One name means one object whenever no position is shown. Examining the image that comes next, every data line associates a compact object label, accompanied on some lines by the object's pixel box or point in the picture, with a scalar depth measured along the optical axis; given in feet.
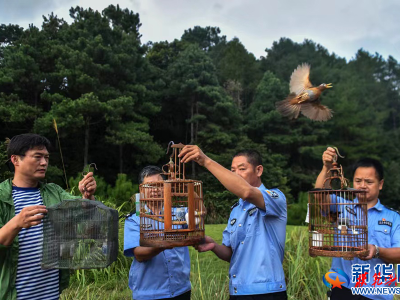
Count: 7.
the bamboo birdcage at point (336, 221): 8.18
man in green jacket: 7.17
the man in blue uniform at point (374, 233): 8.25
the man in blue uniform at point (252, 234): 7.43
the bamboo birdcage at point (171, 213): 7.07
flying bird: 11.91
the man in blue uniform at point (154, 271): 8.29
